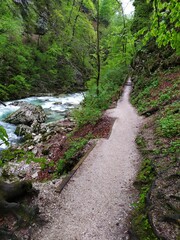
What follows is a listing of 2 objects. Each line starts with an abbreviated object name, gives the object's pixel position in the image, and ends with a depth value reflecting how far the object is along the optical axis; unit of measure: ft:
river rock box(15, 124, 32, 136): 47.21
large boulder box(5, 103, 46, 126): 52.54
